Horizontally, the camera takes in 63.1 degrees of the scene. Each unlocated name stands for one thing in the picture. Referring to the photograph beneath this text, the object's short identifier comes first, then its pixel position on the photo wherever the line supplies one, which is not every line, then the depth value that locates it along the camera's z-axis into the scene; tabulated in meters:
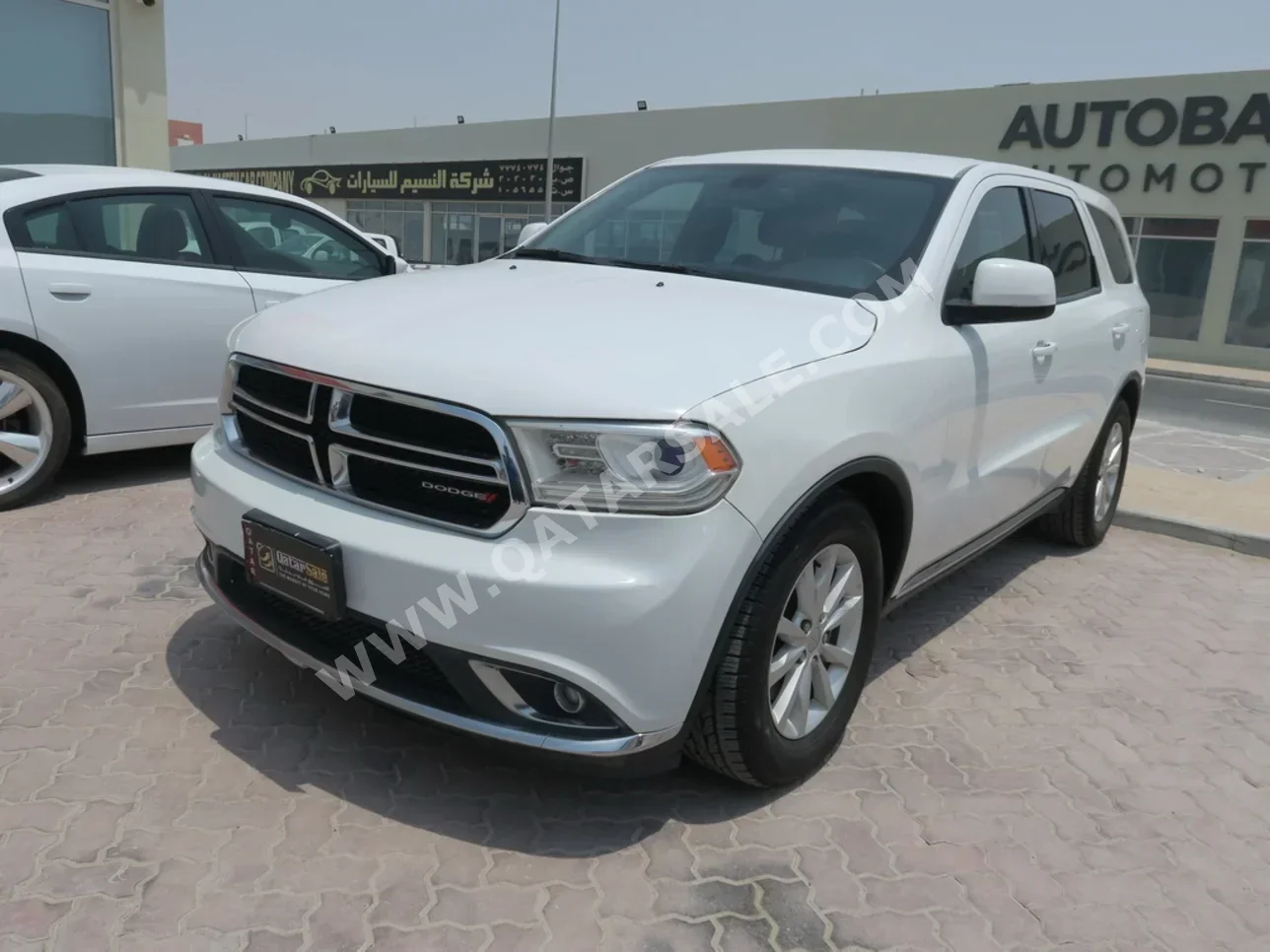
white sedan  4.81
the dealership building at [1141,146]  19.77
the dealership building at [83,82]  10.30
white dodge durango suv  2.29
